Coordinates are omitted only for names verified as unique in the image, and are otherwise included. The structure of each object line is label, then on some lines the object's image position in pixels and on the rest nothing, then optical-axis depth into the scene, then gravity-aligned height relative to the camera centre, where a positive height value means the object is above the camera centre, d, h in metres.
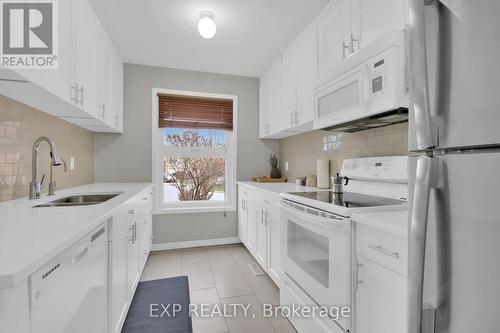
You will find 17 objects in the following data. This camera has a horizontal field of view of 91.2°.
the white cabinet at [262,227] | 2.24 -0.65
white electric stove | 1.28 -0.38
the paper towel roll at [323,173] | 2.38 -0.06
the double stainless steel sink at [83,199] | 1.80 -0.26
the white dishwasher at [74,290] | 0.72 -0.45
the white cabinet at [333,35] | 1.75 +1.02
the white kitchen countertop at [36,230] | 0.62 -0.23
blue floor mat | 1.77 -1.15
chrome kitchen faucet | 1.64 +0.03
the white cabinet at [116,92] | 2.70 +0.89
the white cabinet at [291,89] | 2.25 +0.86
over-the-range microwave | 1.29 +0.49
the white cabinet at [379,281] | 0.96 -0.49
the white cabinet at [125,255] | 1.40 -0.64
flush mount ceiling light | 2.15 +1.26
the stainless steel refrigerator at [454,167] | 0.50 +0.00
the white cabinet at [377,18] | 1.33 +0.89
